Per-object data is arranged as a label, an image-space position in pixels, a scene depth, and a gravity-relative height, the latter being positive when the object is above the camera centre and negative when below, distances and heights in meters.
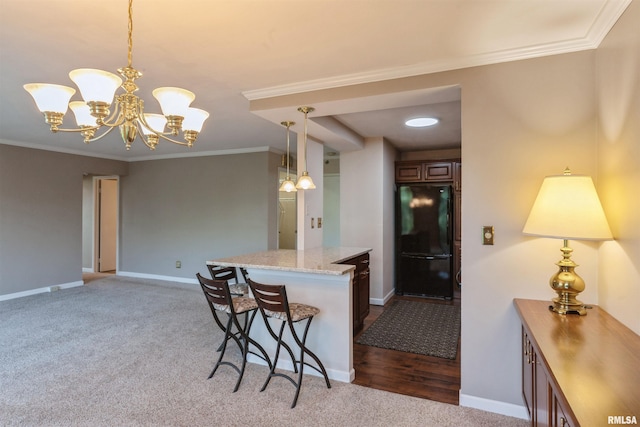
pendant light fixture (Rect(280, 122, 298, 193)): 3.34 +0.30
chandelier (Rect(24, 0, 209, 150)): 1.49 +0.53
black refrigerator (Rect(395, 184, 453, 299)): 5.06 -0.36
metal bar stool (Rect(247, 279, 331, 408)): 2.34 -0.70
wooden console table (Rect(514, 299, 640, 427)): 1.00 -0.54
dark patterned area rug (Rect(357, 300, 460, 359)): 3.34 -1.25
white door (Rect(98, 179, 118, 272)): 7.41 -0.15
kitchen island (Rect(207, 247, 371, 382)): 2.72 -0.68
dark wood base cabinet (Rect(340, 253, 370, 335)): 3.50 -0.78
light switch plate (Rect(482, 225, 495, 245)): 2.27 -0.12
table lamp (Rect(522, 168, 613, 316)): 1.71 -0.03
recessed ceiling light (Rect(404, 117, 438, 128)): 3.86 +1.07
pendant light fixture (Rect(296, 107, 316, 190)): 3.19 +0.31
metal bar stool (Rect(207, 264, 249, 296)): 3.13 -0.56
